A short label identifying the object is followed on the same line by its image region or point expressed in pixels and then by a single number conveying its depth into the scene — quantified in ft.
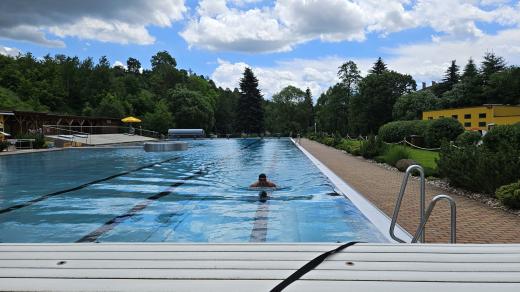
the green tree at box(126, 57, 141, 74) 340.02
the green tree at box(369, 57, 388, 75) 235.61
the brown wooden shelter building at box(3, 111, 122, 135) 110.22
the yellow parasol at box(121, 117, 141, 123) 150.64
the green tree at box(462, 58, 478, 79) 190.80
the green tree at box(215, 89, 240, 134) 244.01
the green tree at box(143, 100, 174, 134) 173.68
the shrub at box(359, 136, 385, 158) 62.23
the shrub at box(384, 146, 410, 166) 51.55
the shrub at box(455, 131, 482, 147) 59.32
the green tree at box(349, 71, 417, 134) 176.35
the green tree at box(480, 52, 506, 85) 183.63
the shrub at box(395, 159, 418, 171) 45.49
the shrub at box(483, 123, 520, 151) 44.93
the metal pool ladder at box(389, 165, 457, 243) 11.99
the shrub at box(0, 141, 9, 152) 81.74
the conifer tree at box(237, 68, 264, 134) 217.77
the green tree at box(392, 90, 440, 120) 152.08
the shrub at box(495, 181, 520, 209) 24.12
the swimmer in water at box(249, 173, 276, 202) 36.29
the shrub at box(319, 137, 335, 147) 102.65
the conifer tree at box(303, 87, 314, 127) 263.08
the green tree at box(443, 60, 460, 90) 208.82
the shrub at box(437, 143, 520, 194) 27.43
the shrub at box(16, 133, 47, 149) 93.97
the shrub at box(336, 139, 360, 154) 73.77
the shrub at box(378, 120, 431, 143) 86.94
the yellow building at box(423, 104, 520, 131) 103.24
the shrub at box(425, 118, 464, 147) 73.31
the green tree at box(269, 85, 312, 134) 251.19
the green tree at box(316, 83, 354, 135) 209.36
